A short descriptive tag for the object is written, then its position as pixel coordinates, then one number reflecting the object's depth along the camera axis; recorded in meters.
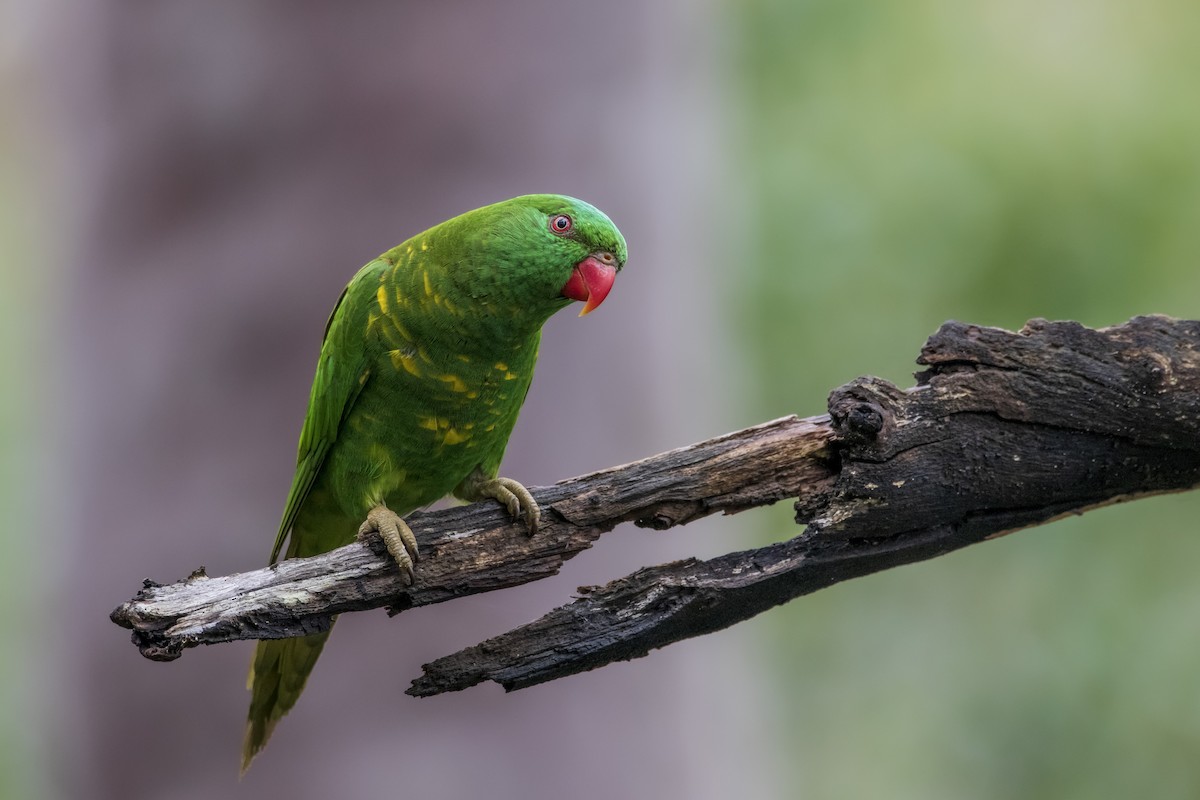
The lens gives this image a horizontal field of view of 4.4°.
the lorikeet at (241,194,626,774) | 4.64
